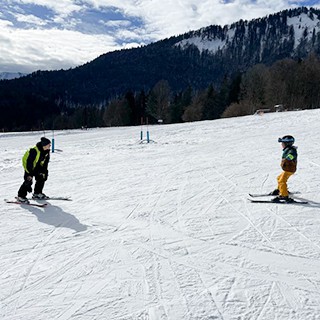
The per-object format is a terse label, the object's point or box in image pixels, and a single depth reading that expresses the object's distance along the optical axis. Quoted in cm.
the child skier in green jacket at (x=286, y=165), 682
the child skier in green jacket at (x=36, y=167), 700
